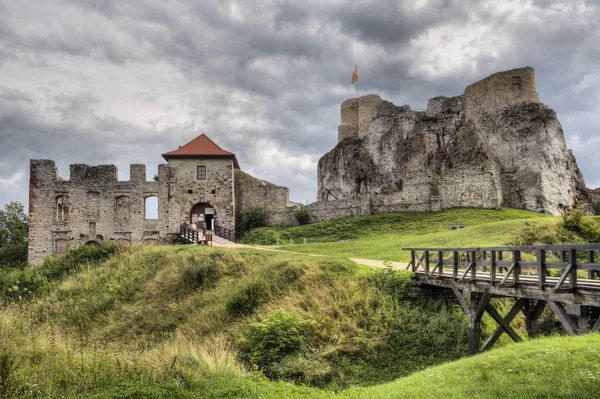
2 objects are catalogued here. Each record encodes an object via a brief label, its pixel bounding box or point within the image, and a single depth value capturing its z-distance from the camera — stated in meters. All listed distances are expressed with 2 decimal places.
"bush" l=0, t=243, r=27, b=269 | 39.99
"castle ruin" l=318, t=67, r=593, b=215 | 33.66
